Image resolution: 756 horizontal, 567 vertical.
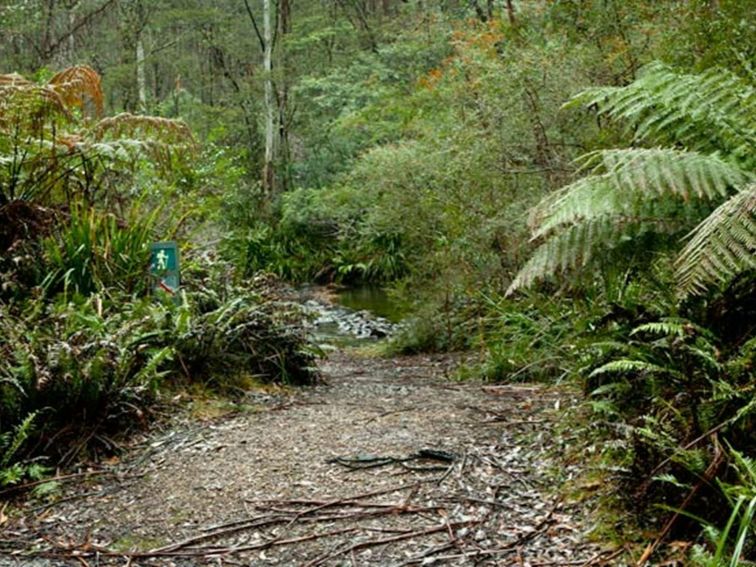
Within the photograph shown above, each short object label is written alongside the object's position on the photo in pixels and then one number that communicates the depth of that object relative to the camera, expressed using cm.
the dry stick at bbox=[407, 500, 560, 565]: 259
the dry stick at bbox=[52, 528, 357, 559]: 274
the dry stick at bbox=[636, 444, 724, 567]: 242
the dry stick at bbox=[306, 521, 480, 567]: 264
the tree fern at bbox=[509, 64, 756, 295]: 316
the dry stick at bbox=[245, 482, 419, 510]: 304
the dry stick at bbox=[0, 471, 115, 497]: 332
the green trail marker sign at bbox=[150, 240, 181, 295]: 525
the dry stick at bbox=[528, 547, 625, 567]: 246
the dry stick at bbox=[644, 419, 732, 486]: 253
